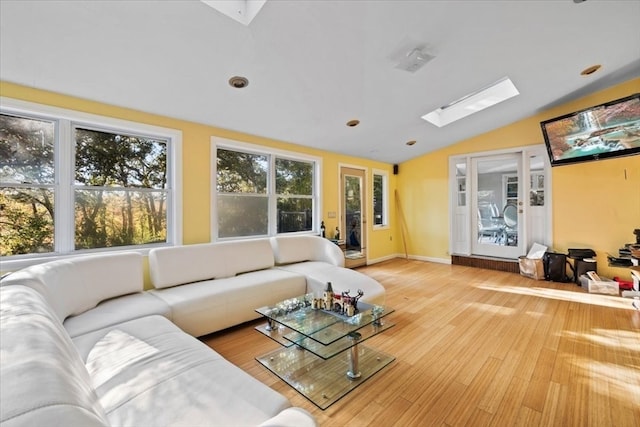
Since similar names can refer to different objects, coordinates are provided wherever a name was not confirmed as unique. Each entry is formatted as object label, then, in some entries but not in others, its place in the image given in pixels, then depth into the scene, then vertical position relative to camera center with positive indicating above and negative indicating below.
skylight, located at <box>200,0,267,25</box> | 1.80 +1.47
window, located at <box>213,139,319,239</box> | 3.53 +0.36
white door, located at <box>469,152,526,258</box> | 4.81 +0.14
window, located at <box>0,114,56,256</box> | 2.21 +0.28
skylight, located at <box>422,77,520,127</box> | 3.80 +1.72
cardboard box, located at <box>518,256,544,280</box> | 4.25 -0.90
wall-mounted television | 3.19 +1.08
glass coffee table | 1.76 -1.00
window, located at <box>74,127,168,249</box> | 2.56 +0.29
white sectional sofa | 0.62 -0.71
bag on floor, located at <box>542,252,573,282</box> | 4.09 -0.85
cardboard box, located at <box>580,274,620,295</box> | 3.52 -1.01
